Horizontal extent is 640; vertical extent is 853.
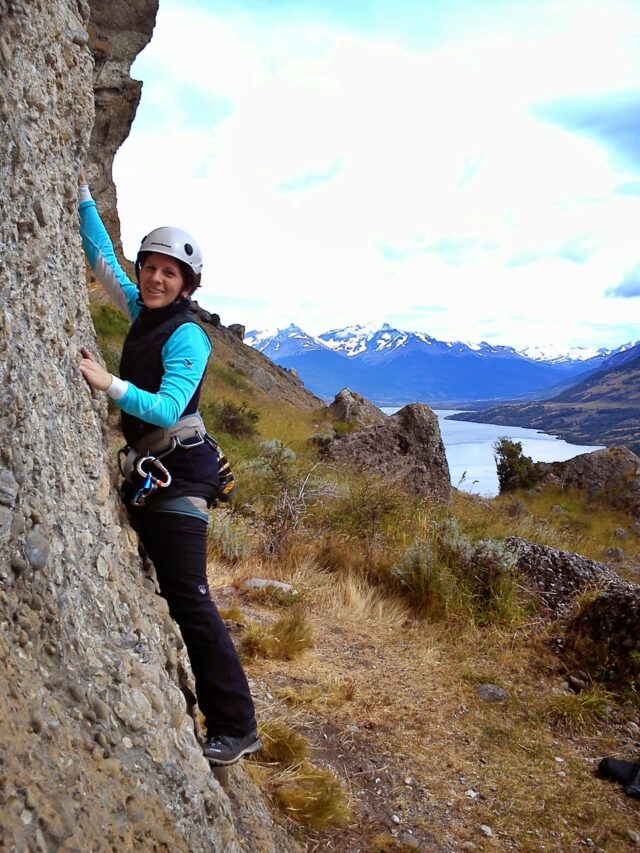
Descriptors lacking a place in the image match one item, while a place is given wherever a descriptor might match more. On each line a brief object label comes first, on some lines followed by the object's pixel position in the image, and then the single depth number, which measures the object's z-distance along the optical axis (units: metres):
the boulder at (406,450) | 10.61
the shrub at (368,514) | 7.06
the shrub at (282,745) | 3.28
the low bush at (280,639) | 4.62
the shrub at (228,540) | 6.37
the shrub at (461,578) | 5.75
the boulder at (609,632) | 4.89
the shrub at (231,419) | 13.76
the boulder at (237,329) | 40.27
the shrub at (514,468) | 15.70
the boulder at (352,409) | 16.89
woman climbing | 2.36
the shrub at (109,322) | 16.92
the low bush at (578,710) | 4.44
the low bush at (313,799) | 2.94
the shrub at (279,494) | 6.91
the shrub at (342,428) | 15.40
